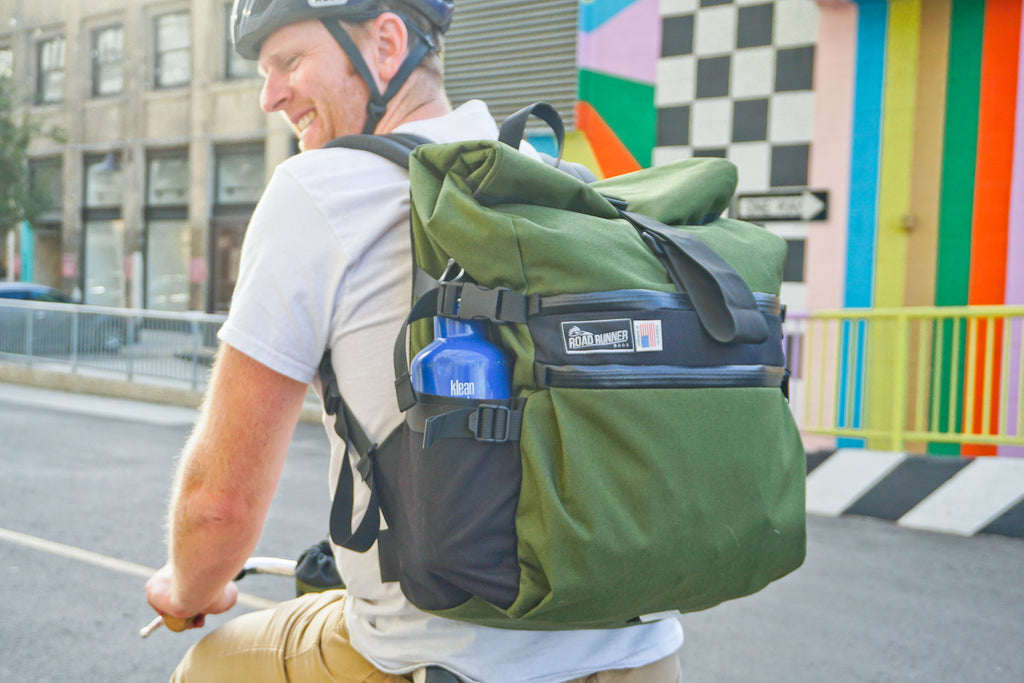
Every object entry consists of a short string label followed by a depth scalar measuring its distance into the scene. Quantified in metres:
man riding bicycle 1.05
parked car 10.52
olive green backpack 0.97
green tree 19.56
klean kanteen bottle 0.97
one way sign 7.61
